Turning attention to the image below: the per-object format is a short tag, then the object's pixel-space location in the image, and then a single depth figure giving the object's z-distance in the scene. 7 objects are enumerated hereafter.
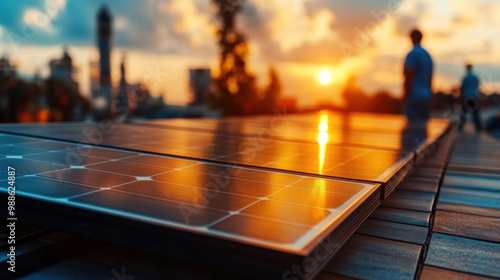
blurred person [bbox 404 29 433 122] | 9.30
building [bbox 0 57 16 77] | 58.28
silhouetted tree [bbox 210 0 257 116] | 32.59
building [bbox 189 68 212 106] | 140.20
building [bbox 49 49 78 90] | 146.35
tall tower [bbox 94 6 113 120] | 165.38
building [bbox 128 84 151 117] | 125.52
